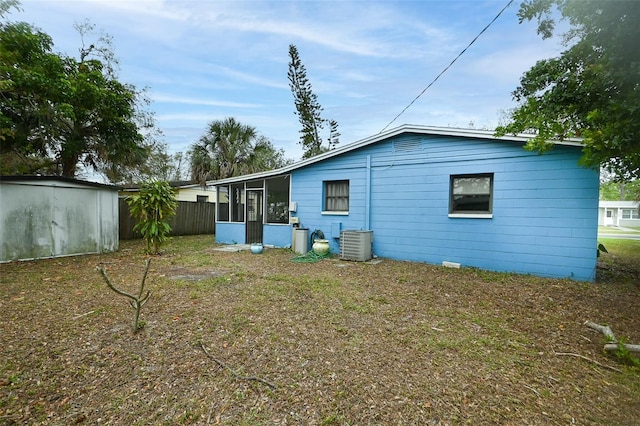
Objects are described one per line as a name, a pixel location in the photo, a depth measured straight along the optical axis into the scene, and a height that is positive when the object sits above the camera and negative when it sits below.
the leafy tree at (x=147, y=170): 13.72 +1.62
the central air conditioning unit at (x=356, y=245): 7.60 -1.08
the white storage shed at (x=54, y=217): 7.04 -0.45
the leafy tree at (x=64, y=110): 8.74 +3.21
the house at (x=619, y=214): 30.64 -0.54
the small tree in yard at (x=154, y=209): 8.20 -0.20
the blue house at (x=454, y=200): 5.72 +0.17
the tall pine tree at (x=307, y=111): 20.03 +6.98
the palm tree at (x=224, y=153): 14.58 +2.59
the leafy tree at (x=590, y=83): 3.48 +1.82
